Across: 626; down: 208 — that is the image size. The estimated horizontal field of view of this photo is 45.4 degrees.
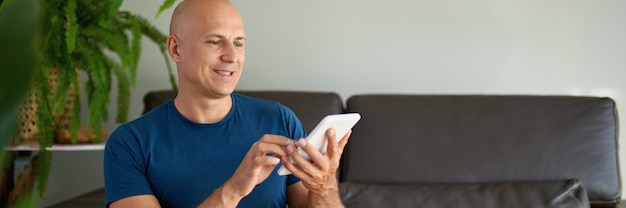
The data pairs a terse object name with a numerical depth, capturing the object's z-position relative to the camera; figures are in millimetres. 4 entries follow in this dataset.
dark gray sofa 2145
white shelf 2260
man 1502
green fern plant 2205
